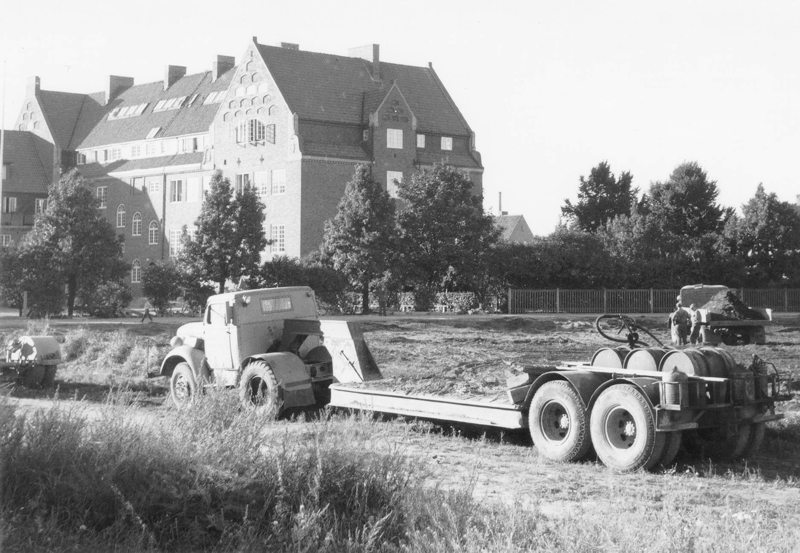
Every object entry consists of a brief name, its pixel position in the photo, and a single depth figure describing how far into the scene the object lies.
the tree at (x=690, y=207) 72.88
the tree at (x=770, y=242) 66.69
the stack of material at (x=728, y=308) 37.34
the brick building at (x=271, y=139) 74.38
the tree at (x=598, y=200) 89.19
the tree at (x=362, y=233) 56.41
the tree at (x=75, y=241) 59.66
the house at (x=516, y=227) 109.61
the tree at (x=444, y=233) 56.75
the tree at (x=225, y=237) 57.94
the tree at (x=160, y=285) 57.66
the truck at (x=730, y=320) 36.38
